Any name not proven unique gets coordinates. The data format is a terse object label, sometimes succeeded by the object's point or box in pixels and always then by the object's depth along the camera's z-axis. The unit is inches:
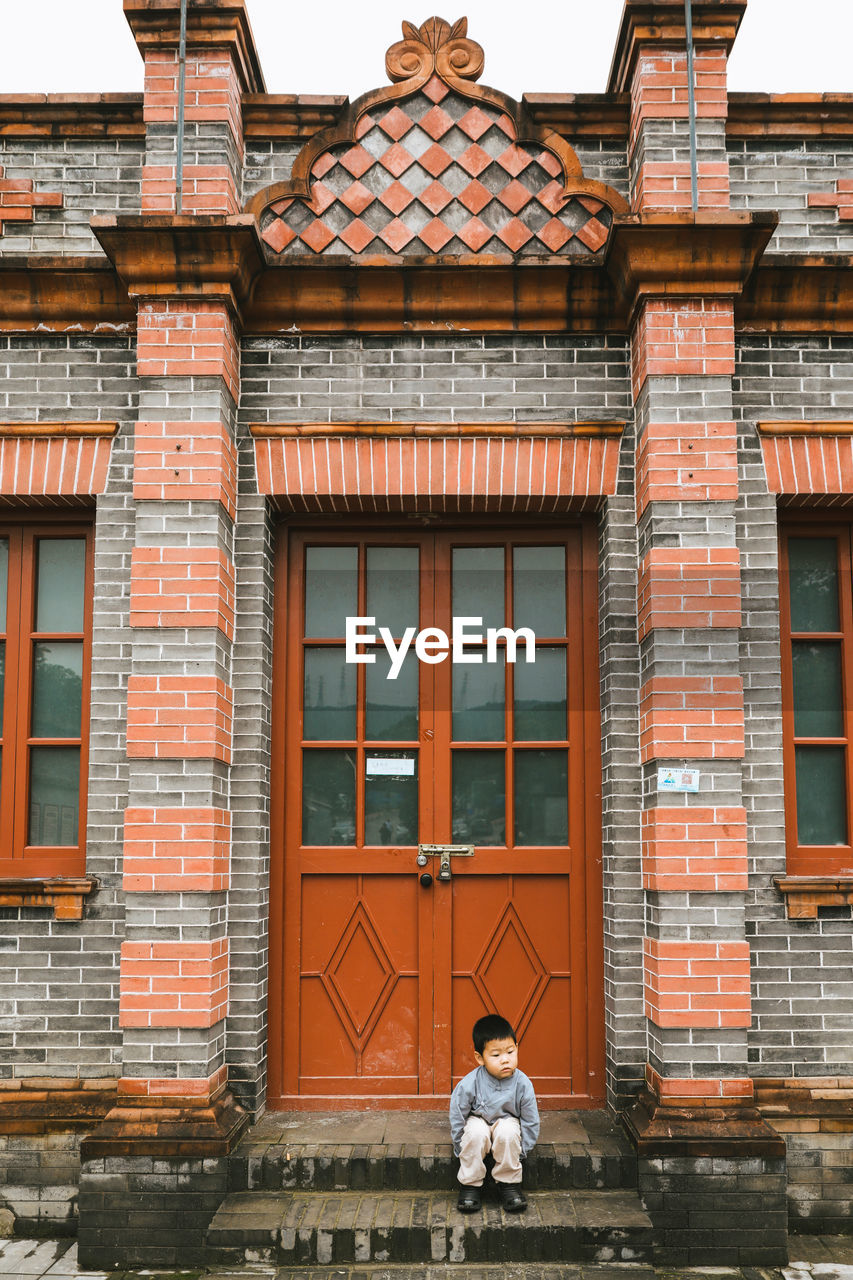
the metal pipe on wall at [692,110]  198.5
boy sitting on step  177.9
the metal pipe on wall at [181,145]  201.8
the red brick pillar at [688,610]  183.8
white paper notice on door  215.0
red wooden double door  207.9
